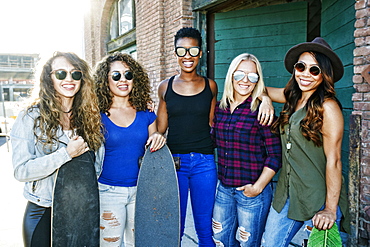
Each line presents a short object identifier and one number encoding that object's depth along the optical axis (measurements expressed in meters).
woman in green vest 1.67
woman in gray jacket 1.68
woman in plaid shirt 1.95
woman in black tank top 2.24
